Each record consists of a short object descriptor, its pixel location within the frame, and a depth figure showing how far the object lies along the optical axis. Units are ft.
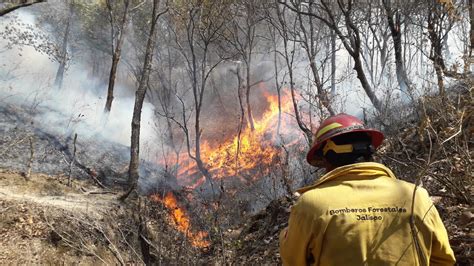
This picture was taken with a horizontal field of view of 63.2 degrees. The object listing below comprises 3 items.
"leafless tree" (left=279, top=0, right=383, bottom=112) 32.17
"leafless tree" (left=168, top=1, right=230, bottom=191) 54.75
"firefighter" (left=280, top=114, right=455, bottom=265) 6.26
